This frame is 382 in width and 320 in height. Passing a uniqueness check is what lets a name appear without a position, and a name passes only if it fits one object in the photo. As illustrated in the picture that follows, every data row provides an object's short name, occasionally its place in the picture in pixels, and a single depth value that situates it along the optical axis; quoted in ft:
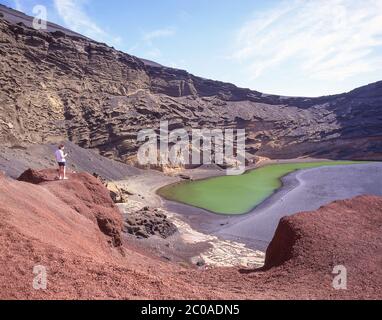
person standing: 57.31
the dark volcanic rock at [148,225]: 84.99
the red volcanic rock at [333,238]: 35.35
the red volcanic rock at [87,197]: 50.44
